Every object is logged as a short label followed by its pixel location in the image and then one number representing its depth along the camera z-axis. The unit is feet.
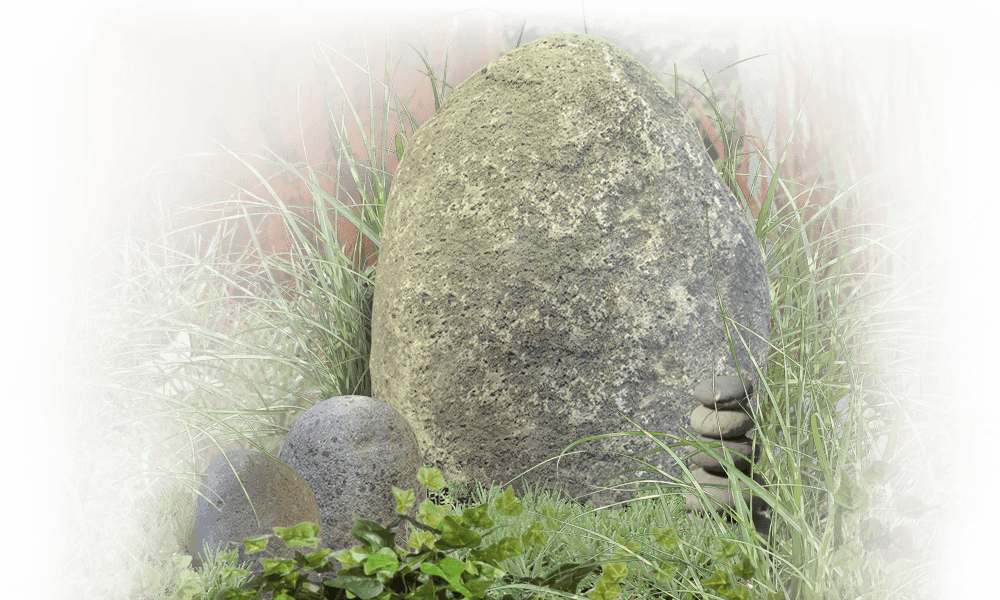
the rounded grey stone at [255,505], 7.85
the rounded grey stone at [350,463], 8.21
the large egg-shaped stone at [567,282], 8.93
